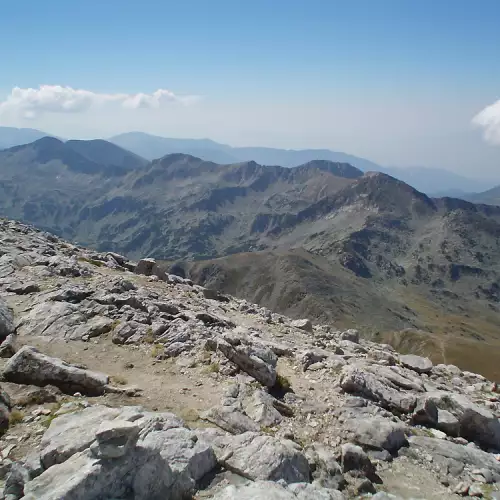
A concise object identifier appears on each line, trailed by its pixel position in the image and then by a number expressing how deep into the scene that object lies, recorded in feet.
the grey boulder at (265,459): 38.79
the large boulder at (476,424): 60.13
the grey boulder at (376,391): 61.72
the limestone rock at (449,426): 59.57
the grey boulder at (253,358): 61.77
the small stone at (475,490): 45.78
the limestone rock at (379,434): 51.31
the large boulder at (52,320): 73.15
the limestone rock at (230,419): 48.49
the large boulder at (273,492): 32.94
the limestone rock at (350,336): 124.98
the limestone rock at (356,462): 45.85
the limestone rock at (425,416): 59.93
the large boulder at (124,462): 29.22
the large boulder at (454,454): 50.75
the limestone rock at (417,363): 92.94
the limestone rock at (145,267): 139.33
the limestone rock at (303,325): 120.67
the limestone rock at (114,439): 30.48
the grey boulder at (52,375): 53.11
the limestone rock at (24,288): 90.84
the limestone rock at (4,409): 43.39
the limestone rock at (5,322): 69.67
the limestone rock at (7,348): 60.85
